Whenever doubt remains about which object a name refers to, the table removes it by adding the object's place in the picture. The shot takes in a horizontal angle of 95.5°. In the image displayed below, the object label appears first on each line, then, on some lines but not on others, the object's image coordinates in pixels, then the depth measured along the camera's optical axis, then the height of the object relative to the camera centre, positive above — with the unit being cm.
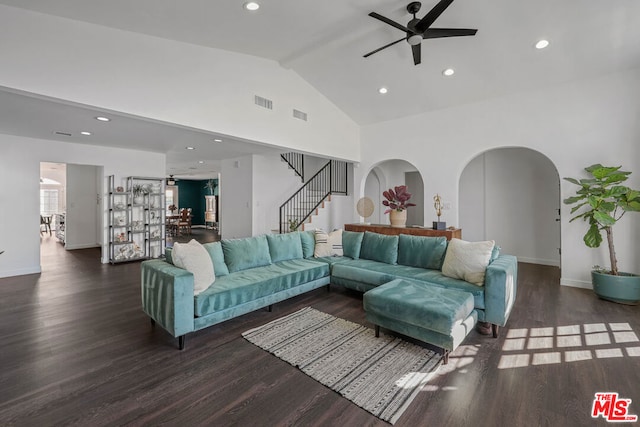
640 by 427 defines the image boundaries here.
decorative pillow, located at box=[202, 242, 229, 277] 348 -55
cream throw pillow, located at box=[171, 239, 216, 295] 293 -52
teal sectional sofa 278 -76
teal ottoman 243 -89
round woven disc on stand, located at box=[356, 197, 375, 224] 589 +11
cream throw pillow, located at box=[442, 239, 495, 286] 318 -55
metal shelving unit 641 -16
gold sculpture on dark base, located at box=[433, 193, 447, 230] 487 +2
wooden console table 477 -31
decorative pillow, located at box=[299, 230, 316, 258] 467 -51
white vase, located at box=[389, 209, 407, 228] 514 -9
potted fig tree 381 -2
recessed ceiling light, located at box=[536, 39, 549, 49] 392 +230
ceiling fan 308 +204
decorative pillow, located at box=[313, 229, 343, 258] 471 -53
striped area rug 205 -126
